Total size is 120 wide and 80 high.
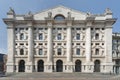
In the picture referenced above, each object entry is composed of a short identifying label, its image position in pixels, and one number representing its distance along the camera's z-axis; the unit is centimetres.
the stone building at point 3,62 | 4417
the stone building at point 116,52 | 3568
